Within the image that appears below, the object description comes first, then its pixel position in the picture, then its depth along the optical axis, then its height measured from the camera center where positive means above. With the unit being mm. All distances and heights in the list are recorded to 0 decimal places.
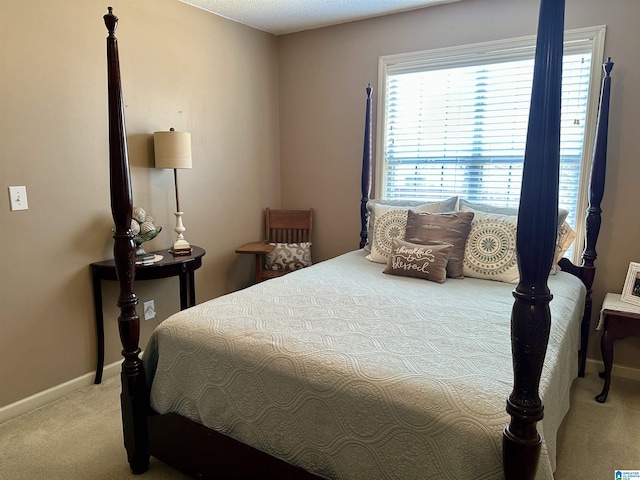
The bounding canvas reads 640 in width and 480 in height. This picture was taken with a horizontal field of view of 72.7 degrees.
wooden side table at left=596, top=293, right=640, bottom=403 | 2331 -821
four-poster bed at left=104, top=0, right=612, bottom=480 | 1008 -615
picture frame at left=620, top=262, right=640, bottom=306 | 2457 -631
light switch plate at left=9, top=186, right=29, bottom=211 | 2191 -130
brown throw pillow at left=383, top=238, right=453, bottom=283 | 2418 -494
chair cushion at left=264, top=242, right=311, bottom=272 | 3508 -681
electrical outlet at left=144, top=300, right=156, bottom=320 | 2932 -924
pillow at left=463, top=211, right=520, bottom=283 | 2445 -435
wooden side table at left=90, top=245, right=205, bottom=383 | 2506 -581
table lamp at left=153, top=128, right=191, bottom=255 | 2729 +133
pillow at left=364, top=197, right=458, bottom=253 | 2920 -224
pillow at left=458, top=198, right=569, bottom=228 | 2521 -221
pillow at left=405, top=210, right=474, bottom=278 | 2521 -345
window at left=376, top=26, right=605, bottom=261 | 2705 +370
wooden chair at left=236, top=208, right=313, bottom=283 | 3748 -461
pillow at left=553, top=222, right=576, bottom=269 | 2545 -380
